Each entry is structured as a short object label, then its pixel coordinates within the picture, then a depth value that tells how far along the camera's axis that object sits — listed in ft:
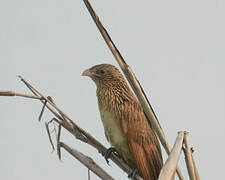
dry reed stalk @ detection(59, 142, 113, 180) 17.06
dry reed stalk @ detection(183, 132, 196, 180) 13.10
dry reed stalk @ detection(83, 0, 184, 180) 13.46
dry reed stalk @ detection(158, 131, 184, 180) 11.66
